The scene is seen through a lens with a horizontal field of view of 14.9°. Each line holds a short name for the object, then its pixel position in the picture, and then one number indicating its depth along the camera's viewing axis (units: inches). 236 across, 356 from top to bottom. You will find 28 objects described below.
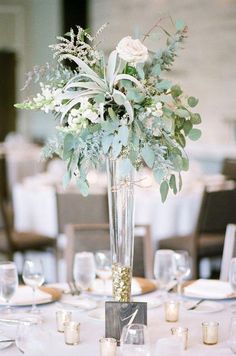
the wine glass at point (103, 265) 145.8
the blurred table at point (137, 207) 263.1
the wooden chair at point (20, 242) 266.6
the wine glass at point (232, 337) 110.4
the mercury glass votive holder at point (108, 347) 105.3
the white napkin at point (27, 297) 137.9
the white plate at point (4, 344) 112.2
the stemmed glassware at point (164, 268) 141.1
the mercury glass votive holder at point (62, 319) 121.3
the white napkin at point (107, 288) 145.0
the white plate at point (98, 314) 129.8
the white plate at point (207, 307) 134.7
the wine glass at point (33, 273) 137.3
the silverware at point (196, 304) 137.0
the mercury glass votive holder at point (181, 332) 112.2
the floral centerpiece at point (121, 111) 114.0
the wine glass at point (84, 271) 139.9
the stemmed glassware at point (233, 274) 134.0
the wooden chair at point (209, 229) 250.1
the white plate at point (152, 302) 137.1
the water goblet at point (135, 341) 95.9
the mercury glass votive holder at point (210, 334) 115.4
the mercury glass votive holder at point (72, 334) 114.9
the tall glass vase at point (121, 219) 120.4
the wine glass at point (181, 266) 142.8
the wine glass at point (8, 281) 129.9
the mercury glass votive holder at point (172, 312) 128.2
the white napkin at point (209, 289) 143.1
